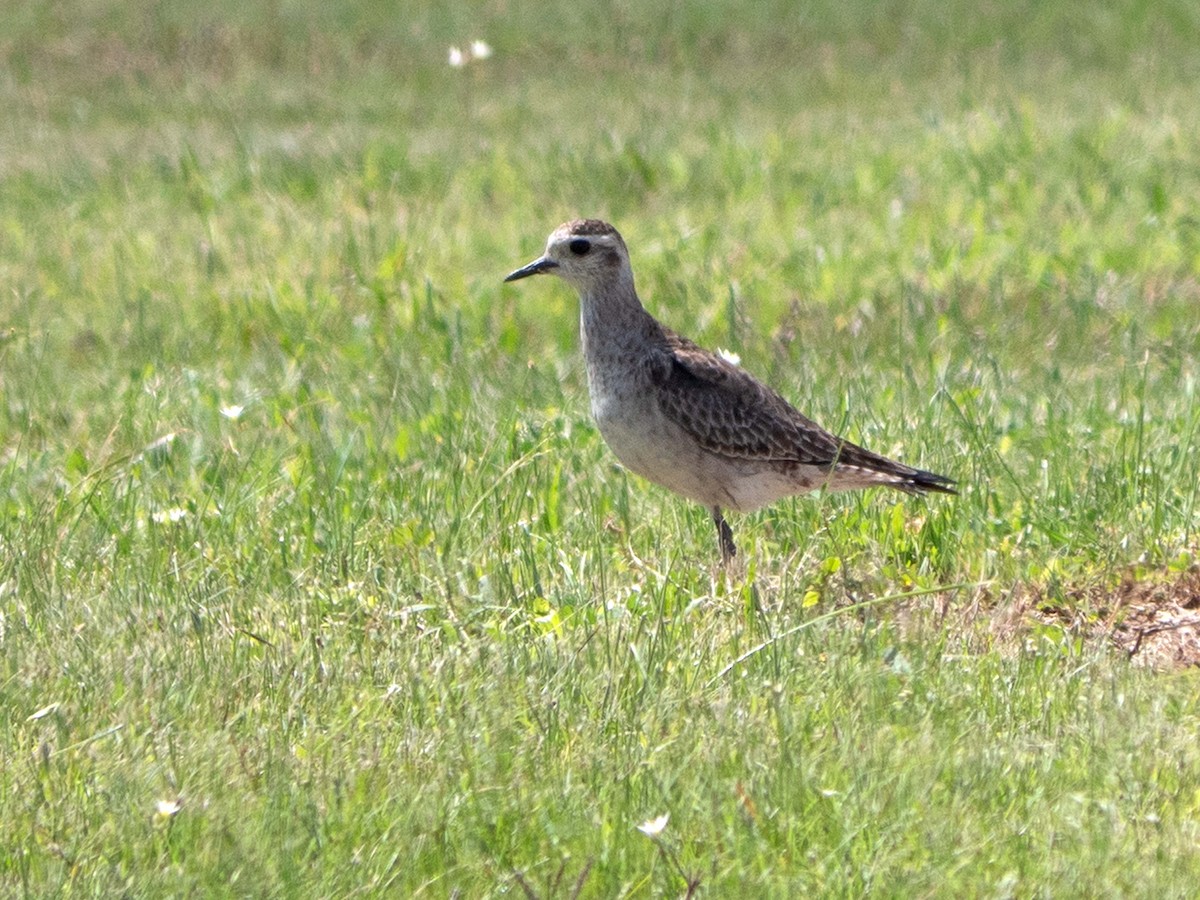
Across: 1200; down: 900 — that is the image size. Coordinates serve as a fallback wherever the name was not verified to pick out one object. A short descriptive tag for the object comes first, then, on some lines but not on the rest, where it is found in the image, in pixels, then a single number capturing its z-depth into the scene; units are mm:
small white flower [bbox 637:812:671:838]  7660
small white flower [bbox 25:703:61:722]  8992
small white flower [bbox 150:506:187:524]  12375
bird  12484
